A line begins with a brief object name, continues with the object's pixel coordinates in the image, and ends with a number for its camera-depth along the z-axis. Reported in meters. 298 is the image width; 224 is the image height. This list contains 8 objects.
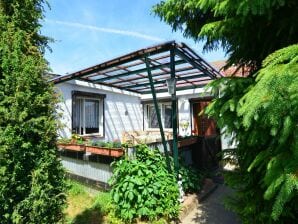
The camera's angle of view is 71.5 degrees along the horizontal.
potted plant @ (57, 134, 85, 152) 5.80
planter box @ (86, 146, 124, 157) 4.96
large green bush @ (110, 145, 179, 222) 4.10
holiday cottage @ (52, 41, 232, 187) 5.21
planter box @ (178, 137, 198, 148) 5.85
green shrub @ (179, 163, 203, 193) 5.08
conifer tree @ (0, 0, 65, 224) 2.63
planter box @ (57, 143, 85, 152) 5.80
